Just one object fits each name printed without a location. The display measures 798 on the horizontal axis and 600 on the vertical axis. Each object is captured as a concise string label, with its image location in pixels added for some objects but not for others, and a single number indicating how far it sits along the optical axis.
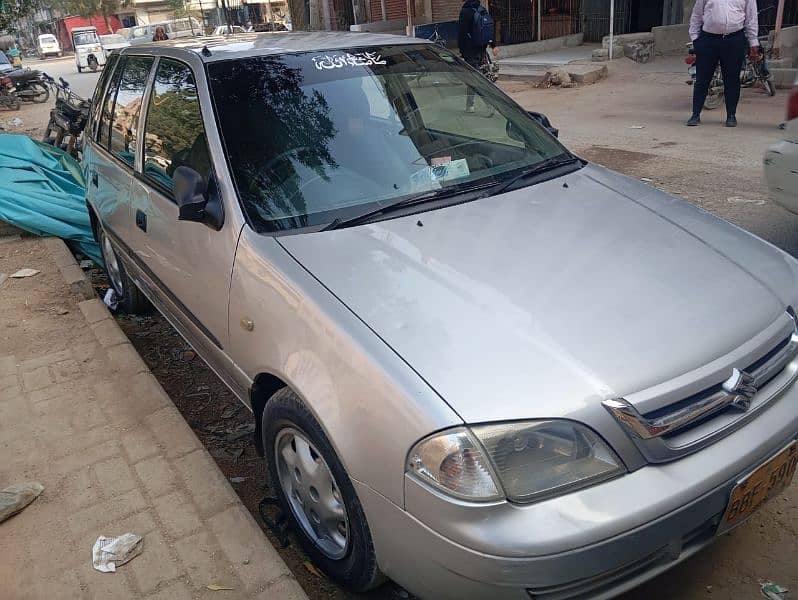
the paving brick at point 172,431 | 2.99
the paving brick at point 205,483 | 2.64
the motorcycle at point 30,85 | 18.28
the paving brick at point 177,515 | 2.54
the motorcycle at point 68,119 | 8.70
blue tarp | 5.92
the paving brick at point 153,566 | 2.33
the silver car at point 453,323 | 1.76
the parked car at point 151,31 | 35.74
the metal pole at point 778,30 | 11.04
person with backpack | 10.62
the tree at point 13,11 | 14.53
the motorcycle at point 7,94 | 17.91
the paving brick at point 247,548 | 2.30
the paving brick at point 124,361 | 3.62
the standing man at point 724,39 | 8.22
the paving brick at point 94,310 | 4.29
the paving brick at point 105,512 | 2.61
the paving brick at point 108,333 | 3.94
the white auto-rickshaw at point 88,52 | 29.88
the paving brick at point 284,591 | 2.21
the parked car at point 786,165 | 4.15
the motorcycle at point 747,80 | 9.91
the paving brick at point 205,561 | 2.31
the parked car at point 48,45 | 49.62
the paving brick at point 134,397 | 3.29
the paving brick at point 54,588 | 2.32
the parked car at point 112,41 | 34.43
